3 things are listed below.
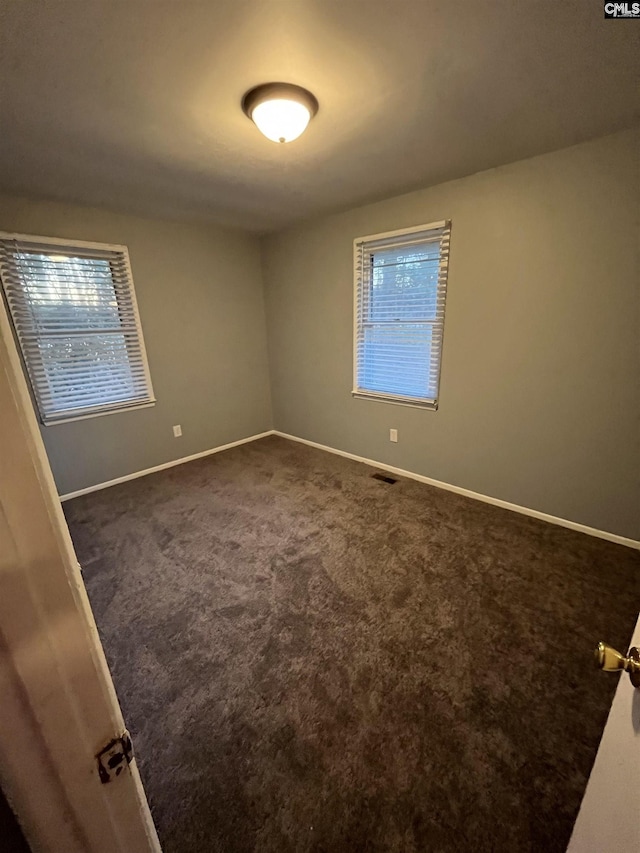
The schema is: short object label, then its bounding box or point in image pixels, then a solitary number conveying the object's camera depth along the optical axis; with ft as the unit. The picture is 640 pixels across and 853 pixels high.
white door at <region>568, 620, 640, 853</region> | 1.66
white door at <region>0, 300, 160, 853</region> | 1.08
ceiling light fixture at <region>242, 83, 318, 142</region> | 4.64
